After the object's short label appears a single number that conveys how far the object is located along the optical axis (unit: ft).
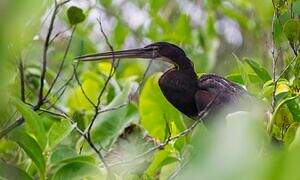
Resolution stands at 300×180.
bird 24.30
